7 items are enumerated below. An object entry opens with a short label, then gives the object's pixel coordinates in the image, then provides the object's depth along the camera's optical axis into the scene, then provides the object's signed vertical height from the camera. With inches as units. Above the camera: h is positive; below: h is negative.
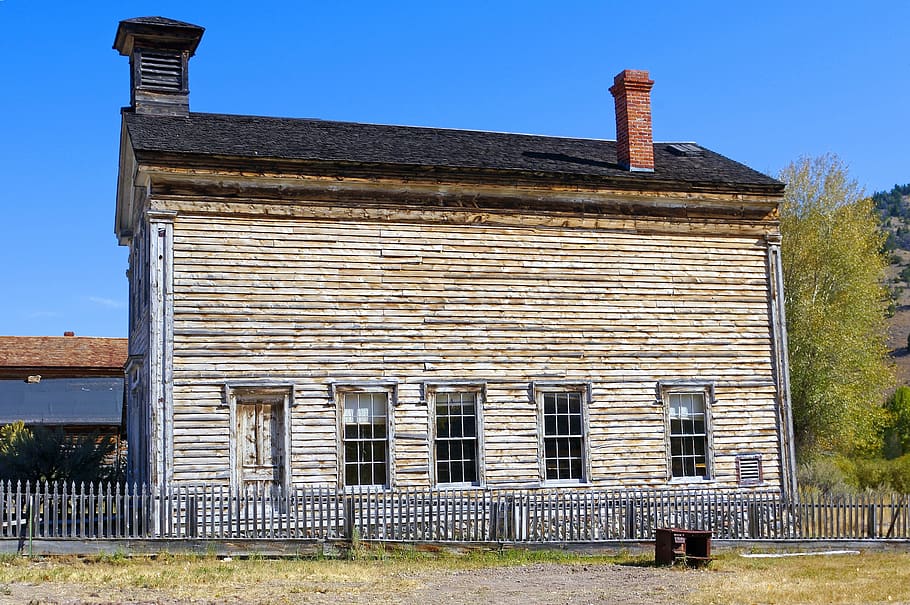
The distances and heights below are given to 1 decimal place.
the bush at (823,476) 1091.9 -73.0
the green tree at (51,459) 760.3 -22.7
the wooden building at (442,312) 668.7 +77.2
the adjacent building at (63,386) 1363.2 +60.4
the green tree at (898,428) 1855.3 -31.2
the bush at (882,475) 1227.2 -78.4
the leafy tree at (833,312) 1424.7 +145.2
